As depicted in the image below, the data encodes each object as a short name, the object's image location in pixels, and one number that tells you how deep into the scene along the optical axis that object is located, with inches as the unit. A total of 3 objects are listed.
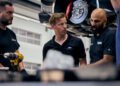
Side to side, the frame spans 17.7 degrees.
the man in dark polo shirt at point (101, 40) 103.5
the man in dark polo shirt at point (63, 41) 114.3
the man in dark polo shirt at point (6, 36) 117.9
